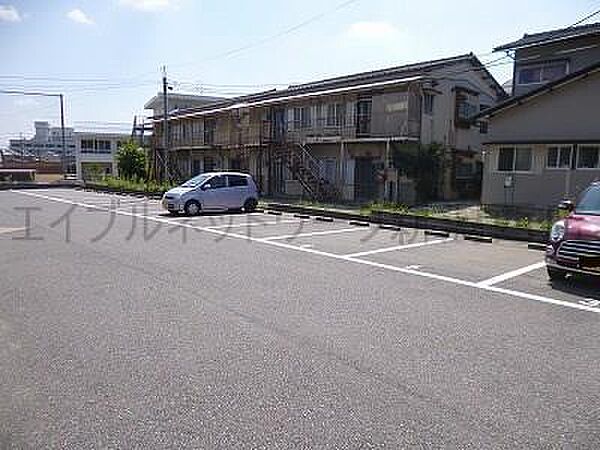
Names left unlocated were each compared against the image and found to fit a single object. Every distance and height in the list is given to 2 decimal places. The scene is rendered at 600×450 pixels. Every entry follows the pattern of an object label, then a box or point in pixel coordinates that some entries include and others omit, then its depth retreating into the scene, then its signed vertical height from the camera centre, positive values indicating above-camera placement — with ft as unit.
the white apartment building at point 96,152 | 162.91 +5.63
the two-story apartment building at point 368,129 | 73.56 +7.56
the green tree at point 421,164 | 71.31 +1.63
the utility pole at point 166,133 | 96.67 +7.38
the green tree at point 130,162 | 120.88 +1.71
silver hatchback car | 57.82 -3.02
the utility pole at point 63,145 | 159.43 +7.69
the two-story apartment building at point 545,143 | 53.36 +4.01
